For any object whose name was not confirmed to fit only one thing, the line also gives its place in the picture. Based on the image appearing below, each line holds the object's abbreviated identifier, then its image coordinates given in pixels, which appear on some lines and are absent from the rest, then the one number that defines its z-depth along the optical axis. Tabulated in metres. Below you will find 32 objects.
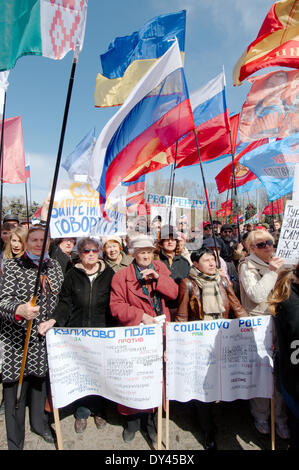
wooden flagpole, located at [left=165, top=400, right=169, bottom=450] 2.41
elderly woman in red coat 2.59
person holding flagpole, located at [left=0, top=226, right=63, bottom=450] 2.37
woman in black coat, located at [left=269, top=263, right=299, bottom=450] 1.83
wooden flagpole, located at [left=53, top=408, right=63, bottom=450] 2.37
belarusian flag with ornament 2.04
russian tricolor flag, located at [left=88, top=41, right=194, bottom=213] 3.07
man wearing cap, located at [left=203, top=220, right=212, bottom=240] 8.19
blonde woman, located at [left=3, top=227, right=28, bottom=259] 2.89
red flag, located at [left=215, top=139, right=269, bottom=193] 8.40
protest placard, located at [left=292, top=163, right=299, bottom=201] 2.67
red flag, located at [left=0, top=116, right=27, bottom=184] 5.96
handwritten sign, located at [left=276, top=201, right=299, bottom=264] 2.42
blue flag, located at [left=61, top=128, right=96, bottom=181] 6.58
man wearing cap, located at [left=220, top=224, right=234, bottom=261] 6.62
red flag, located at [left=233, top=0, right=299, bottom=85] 4.05
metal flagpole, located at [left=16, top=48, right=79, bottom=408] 1.96
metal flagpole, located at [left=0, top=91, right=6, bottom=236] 2.97
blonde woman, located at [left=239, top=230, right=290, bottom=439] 2.60
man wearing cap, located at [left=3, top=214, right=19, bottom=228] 5.41
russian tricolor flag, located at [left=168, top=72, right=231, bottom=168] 5.17
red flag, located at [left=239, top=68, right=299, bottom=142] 4.40
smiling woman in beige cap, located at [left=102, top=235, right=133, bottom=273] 3.85
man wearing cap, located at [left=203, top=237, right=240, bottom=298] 3.56
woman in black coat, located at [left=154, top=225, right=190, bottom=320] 3.81
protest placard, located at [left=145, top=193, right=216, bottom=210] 8.85
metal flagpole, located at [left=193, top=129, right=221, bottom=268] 2.97
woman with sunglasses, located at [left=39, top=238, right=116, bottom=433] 2.70
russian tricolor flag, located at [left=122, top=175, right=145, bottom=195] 8.26
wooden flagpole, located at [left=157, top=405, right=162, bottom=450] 2.31
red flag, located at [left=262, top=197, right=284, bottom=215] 17.62
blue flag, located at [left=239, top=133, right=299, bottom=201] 5.73
